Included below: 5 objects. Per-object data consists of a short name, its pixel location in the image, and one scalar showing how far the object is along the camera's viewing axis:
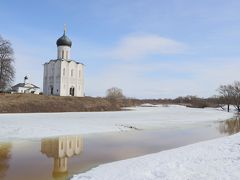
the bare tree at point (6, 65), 30.49
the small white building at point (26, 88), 45.63
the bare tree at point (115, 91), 78.60
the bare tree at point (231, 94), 48.66
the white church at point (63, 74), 39.36
